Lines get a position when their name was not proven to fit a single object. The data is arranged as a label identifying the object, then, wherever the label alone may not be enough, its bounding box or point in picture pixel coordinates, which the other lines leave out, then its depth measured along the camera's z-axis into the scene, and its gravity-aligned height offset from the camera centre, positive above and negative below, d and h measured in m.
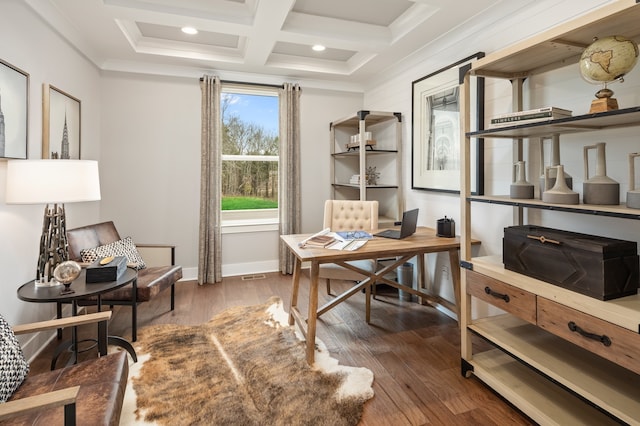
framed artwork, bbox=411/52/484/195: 2.80 +0.84
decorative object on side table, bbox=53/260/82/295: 2.11 -0.36
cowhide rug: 1.82 -1.03
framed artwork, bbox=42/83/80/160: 2.60 +0.80
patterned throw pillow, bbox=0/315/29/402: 1.38 -0.63
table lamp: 1.97 +0.17
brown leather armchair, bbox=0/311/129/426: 1.14 -0.73
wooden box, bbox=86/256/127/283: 2.24 -0.37
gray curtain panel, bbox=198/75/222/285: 4.09 +0.43
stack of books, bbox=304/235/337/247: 2.54 -0.18
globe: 1.47 +0.71
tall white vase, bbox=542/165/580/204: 1.71 +0.12
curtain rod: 4.20 +1.72
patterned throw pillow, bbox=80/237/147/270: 2.91 -0.31
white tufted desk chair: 3.28 -0.04
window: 4.51 +0.85
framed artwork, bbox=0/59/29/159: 2.09 +0.71
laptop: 2.76 -0.10
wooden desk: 2.30 -0.28
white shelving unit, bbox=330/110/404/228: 3.91 +0.76
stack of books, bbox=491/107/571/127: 1.71 +0.54
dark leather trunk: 1.53 -0.22
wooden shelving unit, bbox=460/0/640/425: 1.42 -0.48
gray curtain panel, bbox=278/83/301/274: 4.40 +0.67
